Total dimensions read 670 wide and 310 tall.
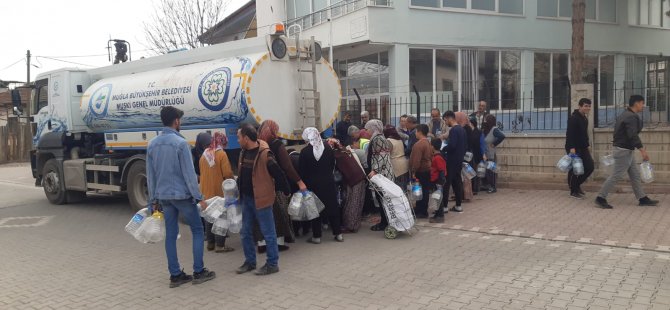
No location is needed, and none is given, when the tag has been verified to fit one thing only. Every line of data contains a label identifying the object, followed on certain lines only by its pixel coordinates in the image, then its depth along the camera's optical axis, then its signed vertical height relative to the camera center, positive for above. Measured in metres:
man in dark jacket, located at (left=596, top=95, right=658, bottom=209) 7.58 -0.47
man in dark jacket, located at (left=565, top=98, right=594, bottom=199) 8.59 -0.39
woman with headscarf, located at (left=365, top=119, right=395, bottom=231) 7.03 -0.53
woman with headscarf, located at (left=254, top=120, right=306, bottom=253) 5.86 -0.93
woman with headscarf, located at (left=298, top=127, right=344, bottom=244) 6.35 -0.69
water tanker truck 7.61 +0.34
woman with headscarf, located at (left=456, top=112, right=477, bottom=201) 8.94 -1.16
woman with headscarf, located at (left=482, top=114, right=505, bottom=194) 9.76 -0.47
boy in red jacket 7.40 -0.74
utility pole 35.02 +4.39
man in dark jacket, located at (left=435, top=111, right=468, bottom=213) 7.71 -0.50
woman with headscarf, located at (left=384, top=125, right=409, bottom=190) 7.43 -0.56
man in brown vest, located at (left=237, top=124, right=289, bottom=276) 5.30 -0.67
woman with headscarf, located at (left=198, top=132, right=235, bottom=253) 6.32 -0.57
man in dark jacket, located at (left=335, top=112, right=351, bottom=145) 8.92 -0.21
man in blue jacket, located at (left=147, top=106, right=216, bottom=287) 5.01 -0.64
